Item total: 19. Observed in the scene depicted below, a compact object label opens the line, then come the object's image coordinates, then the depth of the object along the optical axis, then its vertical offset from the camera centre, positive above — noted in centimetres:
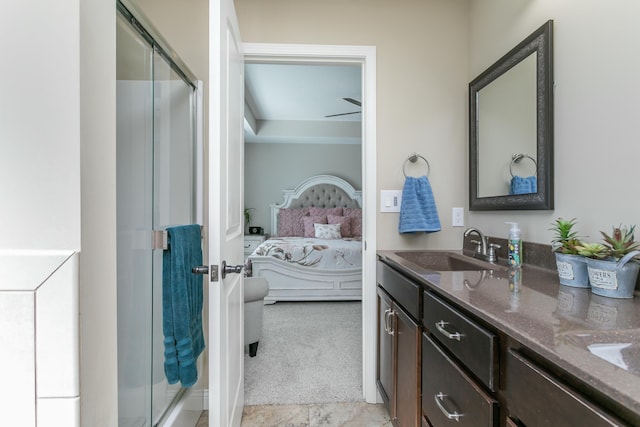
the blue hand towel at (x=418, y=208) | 180 +2
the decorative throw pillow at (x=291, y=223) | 549 -21
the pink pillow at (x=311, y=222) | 526 -18
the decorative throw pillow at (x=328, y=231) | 496 -32
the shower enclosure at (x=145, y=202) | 124 +4
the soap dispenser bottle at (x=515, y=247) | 134 -16
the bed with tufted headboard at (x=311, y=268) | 373 -70
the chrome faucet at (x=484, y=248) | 156 -20
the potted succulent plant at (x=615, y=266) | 89 -16
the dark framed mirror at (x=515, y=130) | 132 +41
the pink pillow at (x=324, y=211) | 544 +1
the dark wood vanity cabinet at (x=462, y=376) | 55 -42
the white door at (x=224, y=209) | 111 +1
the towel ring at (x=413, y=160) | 190 +32
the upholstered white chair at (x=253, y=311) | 234 -78
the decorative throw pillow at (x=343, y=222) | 513 -18
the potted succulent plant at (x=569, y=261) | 100 -16
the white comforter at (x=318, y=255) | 376 -54
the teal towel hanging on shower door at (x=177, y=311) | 132 -44
